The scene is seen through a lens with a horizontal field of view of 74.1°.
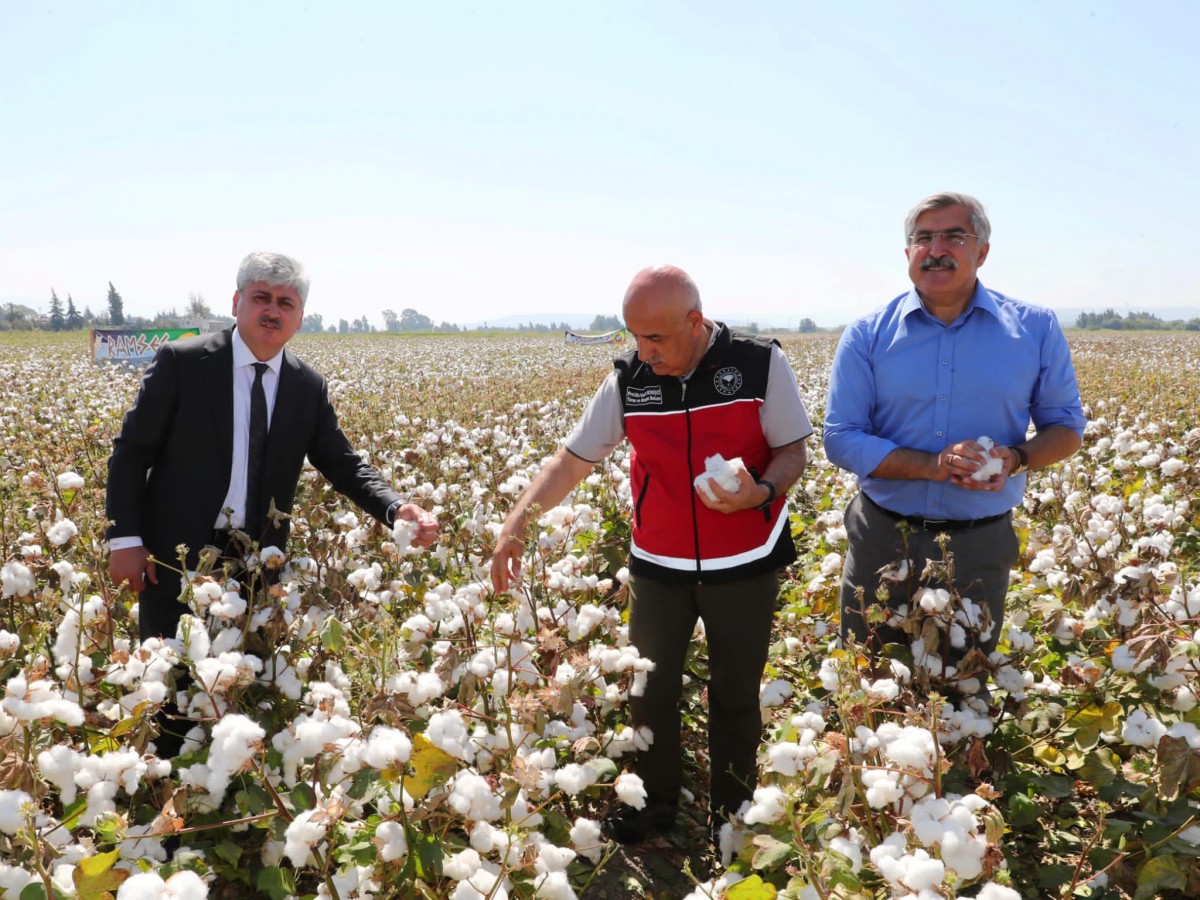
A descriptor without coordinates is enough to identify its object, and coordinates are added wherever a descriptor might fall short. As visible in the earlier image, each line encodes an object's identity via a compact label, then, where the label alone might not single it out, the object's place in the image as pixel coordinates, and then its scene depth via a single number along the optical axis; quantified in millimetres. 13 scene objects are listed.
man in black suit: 2789
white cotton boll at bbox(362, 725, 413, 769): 1529
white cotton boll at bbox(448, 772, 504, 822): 1646
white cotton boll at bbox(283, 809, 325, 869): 1557
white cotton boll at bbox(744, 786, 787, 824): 1812
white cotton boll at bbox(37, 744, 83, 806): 1668
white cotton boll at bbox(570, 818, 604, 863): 2033
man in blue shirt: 2697
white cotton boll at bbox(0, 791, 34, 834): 1464
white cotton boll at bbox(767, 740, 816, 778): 1851
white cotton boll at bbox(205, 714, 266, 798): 1558
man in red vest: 2617
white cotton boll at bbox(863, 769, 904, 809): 1620
